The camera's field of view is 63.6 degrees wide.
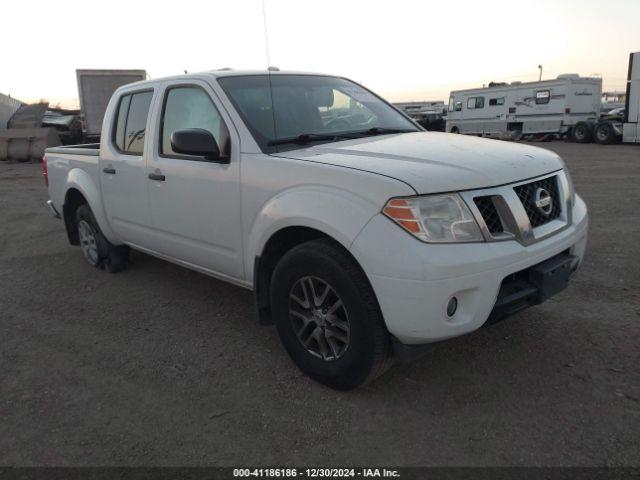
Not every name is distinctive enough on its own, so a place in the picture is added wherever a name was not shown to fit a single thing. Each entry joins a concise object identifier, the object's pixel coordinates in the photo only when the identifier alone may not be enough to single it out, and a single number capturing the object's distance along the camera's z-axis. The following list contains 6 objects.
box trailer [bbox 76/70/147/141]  18.22
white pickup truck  2.48
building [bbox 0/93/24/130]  24.42
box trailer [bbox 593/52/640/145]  19.09
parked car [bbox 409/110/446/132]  33.97
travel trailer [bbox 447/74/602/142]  23.44
